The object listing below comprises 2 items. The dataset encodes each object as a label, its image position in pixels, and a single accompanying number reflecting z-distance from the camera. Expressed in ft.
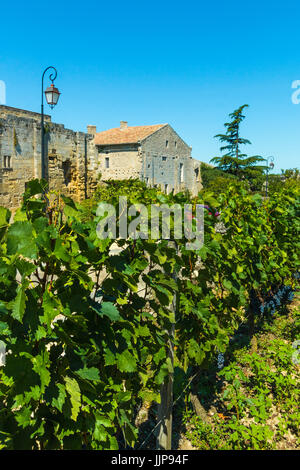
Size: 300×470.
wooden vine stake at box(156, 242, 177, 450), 7.43
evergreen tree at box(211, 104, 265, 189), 109.40
